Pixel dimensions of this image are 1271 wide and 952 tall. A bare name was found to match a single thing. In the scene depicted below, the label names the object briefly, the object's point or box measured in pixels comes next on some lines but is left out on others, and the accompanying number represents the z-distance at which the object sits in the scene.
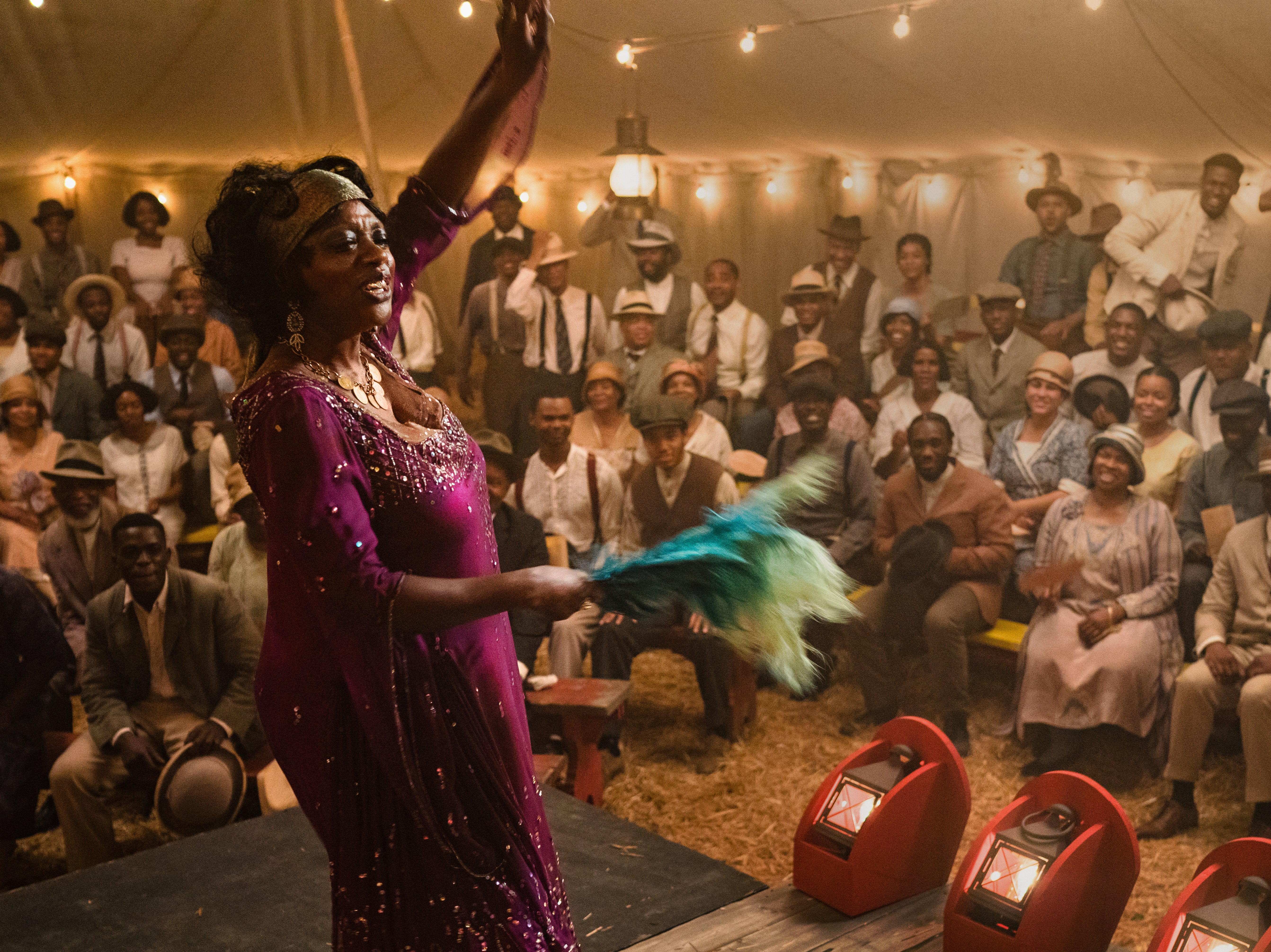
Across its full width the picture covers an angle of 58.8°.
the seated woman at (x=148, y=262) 6.00
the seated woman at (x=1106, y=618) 4.70
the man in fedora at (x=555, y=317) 6.25
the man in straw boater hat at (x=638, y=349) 6.11
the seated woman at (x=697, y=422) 5.96
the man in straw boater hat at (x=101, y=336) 5.92
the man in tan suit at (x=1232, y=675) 4.34
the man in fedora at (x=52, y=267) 5.86
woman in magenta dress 1.51
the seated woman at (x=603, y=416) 6.11
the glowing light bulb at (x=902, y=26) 5.22
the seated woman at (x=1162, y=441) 4.73
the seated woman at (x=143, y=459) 5.77
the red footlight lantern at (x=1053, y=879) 2.62
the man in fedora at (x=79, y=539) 5.54
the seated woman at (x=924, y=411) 5.35
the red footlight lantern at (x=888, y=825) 3.00
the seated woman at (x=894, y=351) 5.57
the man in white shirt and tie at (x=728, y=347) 6.00
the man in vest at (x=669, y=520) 5.51
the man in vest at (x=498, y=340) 6.31
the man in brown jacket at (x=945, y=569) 5.27
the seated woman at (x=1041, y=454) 5.00
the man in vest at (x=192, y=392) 5.93
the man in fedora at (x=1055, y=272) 5.04
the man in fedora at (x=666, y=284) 6.14
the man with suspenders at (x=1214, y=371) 4.57
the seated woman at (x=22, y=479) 5.64
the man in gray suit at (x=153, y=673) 4.67
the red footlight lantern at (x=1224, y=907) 2.37
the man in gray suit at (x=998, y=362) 5.19
